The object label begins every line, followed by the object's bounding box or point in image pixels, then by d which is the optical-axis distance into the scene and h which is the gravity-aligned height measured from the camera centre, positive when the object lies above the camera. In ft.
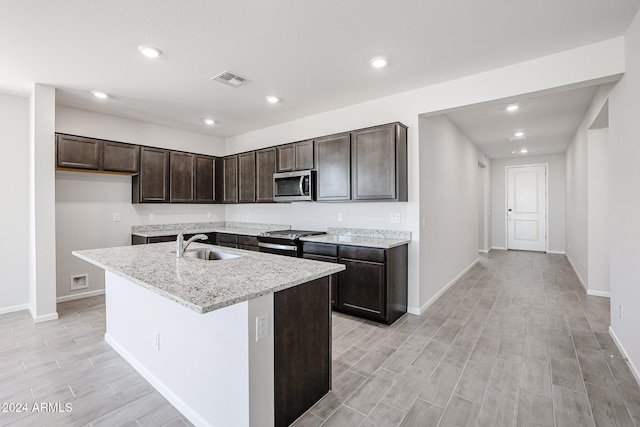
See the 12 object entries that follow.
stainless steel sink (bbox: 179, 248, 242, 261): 8.87 -1.18
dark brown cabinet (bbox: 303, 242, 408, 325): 10.35 -2.43
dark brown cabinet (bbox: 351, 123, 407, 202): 10.97 +1.88
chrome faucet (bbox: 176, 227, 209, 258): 7.86 -0.85
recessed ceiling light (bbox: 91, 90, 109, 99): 11.55 +4.68
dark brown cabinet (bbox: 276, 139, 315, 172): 13.37 +2.63
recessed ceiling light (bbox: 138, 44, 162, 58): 8.34 +4.61
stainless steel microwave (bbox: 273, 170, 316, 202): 13.24 +1.26
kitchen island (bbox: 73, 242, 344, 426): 4.87 -2.29
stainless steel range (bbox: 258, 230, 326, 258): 12.44 -1.24
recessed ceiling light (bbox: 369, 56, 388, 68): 9.08 +4.62
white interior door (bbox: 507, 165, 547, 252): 25.58 +0.33
